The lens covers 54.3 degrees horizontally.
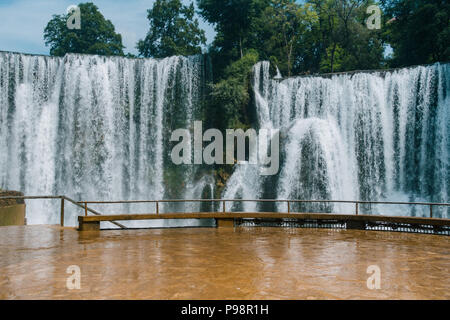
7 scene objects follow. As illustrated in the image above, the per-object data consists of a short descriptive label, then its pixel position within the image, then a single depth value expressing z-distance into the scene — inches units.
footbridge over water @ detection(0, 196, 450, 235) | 530.3
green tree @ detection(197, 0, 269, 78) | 1509.6
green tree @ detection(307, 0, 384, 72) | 1710.1
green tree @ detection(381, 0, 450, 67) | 1262.3
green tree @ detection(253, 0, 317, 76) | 1695.4
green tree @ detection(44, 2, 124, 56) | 2209.6
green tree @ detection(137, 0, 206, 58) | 2129.7
